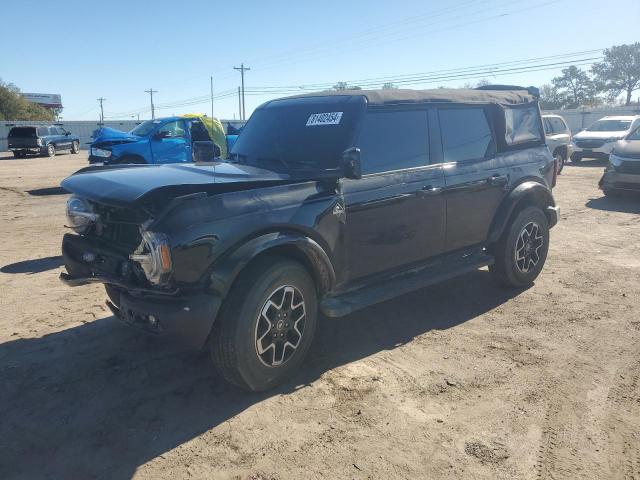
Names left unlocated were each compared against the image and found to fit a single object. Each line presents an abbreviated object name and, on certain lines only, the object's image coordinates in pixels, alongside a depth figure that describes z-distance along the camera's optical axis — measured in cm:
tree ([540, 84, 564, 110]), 7087
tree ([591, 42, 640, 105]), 7138
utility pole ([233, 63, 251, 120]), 7138
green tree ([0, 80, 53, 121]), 5209
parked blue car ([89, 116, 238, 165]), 1178
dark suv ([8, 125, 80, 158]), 2825
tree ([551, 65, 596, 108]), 7531
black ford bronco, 300
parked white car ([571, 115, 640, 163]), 1803
